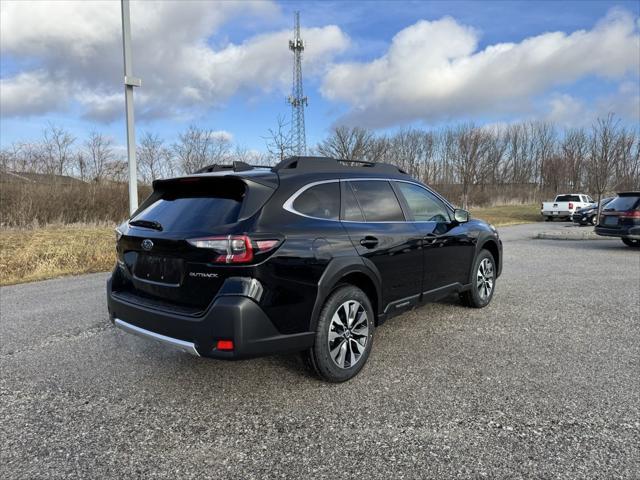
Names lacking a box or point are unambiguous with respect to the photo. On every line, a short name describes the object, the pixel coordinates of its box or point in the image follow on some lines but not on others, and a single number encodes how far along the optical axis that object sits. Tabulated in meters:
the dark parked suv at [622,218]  11.64
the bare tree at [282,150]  13.48
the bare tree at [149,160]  21.59
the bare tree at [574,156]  40.30
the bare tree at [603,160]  20.00
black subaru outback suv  3.08
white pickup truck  27.27
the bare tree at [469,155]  39.53
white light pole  8.95
